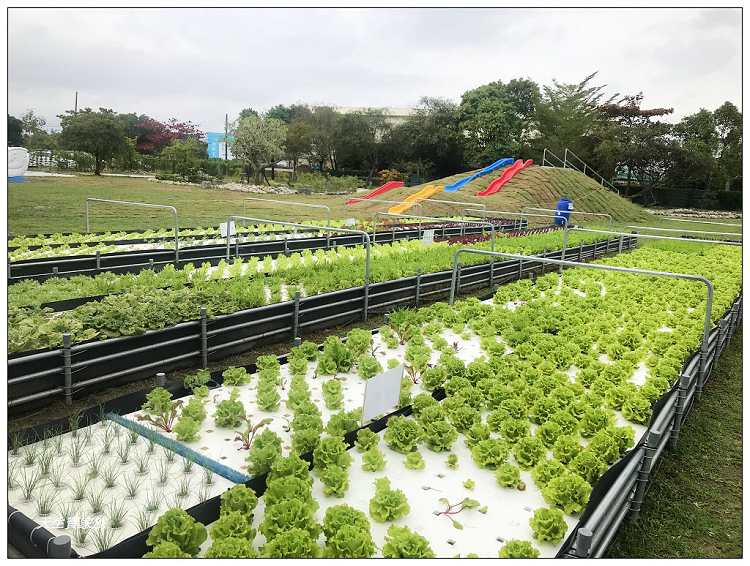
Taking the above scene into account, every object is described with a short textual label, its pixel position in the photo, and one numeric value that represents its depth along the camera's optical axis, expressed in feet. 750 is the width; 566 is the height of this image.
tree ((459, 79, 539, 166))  135.33
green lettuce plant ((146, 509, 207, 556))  9.29
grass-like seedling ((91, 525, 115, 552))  9.51
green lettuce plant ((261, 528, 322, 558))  9.21
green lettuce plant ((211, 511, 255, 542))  9.67
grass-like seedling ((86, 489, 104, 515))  10.77
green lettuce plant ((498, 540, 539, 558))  9.64
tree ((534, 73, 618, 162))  138.51
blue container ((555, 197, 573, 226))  69.84
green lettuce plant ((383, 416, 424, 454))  13.67
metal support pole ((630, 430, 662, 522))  12.04
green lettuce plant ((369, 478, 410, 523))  10.87
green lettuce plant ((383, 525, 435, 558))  9.42
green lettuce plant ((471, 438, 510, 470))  13.14
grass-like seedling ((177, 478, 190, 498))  11.44
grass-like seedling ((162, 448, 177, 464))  12.66
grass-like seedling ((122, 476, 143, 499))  11.40
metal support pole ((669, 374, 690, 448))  15.42
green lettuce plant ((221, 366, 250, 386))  17.19
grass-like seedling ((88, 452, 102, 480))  11.96
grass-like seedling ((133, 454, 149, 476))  12.27
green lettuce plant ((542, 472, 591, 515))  11.43
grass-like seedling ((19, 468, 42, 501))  11.11
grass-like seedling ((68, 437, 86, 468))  12.42
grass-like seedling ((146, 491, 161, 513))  10.86
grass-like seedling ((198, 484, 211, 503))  11.09
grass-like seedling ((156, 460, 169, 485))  11.96
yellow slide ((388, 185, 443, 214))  85.98
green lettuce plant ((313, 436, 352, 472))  12.37
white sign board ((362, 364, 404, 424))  13.94
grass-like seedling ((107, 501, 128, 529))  10.32
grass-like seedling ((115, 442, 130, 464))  12.60
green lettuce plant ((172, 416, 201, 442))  13.50
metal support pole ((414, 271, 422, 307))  29.84
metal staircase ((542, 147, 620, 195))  133.69
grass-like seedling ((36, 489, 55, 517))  10.62
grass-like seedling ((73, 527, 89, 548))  9.80
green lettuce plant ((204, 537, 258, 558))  9.00
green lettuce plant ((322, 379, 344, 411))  16.02
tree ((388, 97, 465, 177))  139.95
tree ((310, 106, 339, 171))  141.69
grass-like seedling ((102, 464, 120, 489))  11.69
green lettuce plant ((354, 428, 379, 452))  13.55
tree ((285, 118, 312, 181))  138.72
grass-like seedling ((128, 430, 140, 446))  13.28
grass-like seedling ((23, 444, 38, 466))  12.15
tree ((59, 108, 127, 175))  89.45
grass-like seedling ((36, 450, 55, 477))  11.91
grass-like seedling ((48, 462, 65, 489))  11.61
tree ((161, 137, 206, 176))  116.47
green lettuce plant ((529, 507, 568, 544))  10.44
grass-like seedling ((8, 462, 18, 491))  11.37
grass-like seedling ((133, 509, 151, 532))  10.24
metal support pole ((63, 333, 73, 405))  15.78
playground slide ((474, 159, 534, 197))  97.19
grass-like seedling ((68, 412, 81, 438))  13.52
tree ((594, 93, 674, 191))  130.31
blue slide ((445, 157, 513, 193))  101.86
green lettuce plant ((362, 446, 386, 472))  12.78
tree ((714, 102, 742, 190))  110.01
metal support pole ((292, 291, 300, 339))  23.05
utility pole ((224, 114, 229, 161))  127.65
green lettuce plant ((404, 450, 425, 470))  12.92
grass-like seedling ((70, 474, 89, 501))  11.20
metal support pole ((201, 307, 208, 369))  19.49
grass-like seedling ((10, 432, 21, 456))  12.47
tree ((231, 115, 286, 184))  121.19
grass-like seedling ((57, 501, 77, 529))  10.27
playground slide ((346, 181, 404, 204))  104.68
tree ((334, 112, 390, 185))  140.97
